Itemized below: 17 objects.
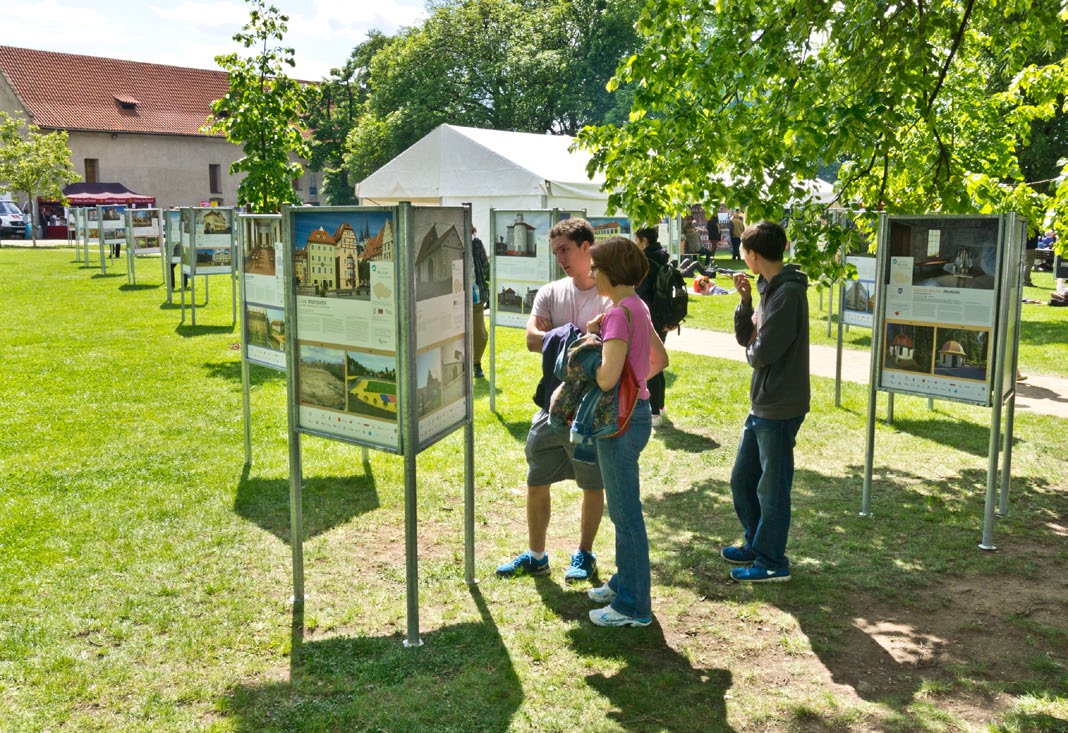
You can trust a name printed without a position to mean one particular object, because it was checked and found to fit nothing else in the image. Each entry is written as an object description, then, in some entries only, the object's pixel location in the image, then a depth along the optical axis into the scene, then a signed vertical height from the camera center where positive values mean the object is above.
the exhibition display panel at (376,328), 4.24 -0.45
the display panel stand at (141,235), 23.06 -0.15
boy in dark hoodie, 4.96 -0.79
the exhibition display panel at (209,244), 14.88 -0.23
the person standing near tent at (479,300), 10.84 -0.78
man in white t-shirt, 4.99 -1.06
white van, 46.66 +0.35
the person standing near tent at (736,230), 27.30 +0.12
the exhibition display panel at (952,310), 5.59 -0.45
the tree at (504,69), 46.38 +7.98
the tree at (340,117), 59.41 +7.28
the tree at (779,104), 6.39 +0.92
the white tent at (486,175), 19.22 +1.21
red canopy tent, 51.38 +1.60
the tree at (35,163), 43.72 +3.03
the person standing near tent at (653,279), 8.20 -0.40
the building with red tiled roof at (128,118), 58.03 +6.93
